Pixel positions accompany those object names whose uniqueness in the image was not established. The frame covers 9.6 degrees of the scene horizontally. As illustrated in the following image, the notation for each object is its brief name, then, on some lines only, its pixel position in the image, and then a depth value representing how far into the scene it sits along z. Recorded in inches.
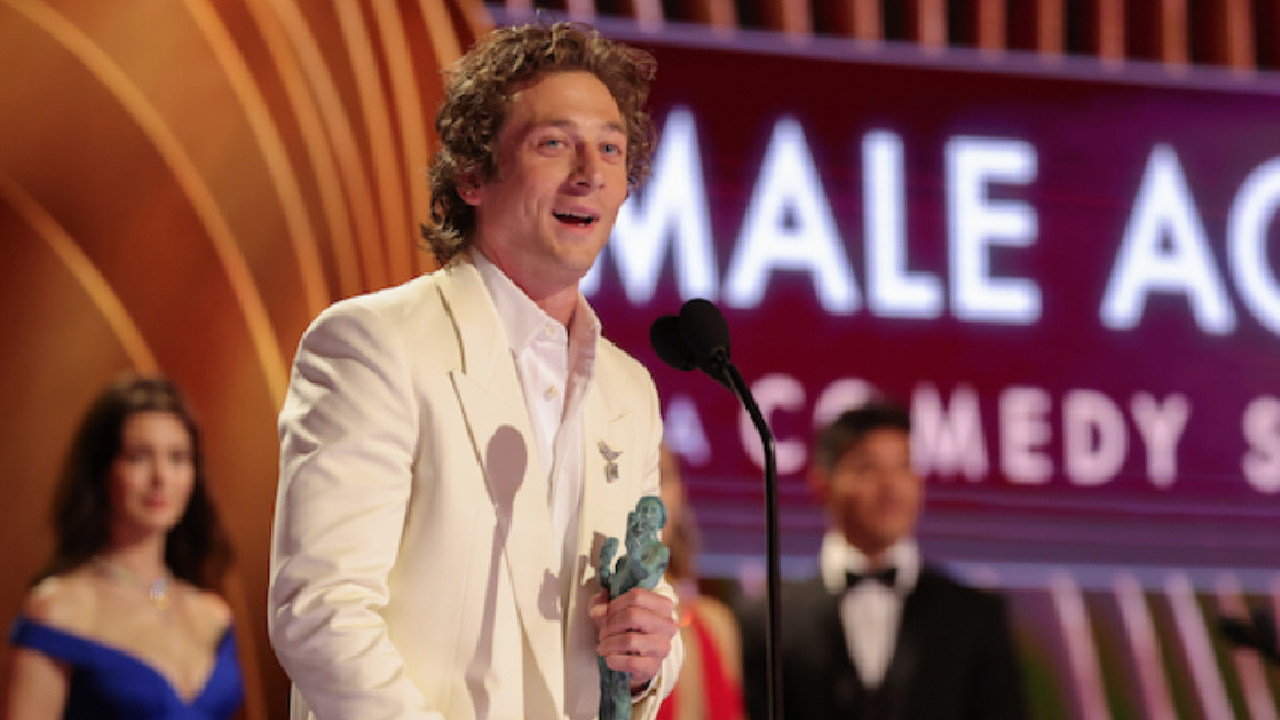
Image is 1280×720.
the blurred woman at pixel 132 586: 298.3
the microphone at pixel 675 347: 258.5
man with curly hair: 252.9
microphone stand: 255.0
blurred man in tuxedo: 299.8
